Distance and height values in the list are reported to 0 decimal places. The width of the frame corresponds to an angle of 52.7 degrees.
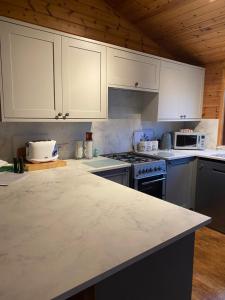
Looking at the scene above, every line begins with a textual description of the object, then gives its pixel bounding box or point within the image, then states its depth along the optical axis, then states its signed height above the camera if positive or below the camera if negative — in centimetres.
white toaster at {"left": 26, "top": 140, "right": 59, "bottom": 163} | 206 -29
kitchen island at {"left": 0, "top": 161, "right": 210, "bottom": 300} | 71 -48
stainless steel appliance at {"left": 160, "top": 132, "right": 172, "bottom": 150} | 332 -30
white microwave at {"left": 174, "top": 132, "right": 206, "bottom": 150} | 333 -27
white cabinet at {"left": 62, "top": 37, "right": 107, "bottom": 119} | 210 +40
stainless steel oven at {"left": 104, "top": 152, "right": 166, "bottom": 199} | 242 -58
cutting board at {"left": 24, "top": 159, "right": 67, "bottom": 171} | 201 -42
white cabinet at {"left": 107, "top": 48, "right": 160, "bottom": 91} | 240 +57
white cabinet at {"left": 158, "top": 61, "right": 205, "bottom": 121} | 293 +41
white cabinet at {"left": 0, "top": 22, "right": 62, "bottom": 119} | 180 +39
